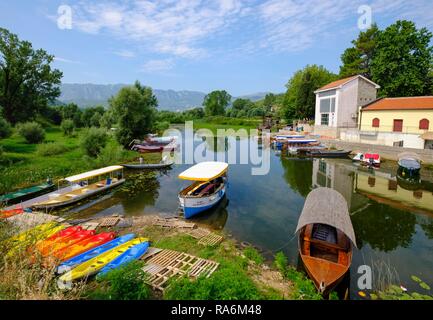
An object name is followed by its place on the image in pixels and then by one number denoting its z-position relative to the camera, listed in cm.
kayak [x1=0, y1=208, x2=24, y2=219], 1177
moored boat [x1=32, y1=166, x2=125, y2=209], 1619
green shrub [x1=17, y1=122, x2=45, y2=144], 3476
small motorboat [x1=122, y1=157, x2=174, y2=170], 2764
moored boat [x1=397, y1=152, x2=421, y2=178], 2405
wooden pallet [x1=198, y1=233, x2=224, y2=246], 1174
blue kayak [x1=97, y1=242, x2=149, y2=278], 910
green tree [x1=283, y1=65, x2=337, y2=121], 5619
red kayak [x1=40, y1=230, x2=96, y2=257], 1000
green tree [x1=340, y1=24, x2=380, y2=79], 4969
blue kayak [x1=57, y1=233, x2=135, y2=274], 893
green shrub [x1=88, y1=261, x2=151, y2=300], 662
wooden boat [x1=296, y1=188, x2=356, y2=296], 849
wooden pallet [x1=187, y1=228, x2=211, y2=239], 1254
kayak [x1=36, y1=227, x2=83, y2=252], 1045
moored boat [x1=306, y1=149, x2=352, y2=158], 3403
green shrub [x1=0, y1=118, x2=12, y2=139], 3094
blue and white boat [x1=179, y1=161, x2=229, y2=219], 1481
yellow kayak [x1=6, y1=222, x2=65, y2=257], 696
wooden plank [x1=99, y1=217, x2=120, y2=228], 1384
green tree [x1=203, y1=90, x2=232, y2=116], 11182
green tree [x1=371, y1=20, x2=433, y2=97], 3841
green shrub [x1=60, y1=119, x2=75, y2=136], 4794
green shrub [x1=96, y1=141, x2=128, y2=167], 2567
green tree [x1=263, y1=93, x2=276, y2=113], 14138
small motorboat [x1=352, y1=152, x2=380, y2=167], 2833
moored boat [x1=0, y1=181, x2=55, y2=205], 1677
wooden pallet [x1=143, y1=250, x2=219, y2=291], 859
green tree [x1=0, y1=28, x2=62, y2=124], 3988
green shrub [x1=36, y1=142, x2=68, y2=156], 2778
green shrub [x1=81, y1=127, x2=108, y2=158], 2686
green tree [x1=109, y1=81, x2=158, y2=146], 3591
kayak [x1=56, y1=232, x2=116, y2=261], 980
